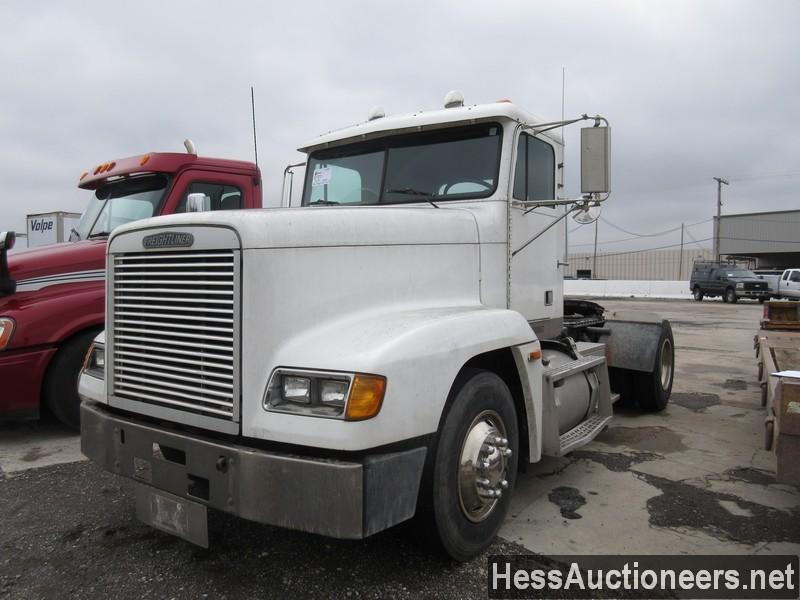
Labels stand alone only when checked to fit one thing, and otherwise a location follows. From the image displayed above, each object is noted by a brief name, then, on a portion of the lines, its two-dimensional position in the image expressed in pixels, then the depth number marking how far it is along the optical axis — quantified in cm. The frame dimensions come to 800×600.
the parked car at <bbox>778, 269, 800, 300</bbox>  2600
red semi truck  505
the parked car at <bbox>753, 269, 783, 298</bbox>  2706
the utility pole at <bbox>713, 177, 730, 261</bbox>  4931
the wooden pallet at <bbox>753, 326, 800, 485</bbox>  288
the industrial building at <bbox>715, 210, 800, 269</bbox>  4838
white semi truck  240
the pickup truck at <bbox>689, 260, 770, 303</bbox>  2734
